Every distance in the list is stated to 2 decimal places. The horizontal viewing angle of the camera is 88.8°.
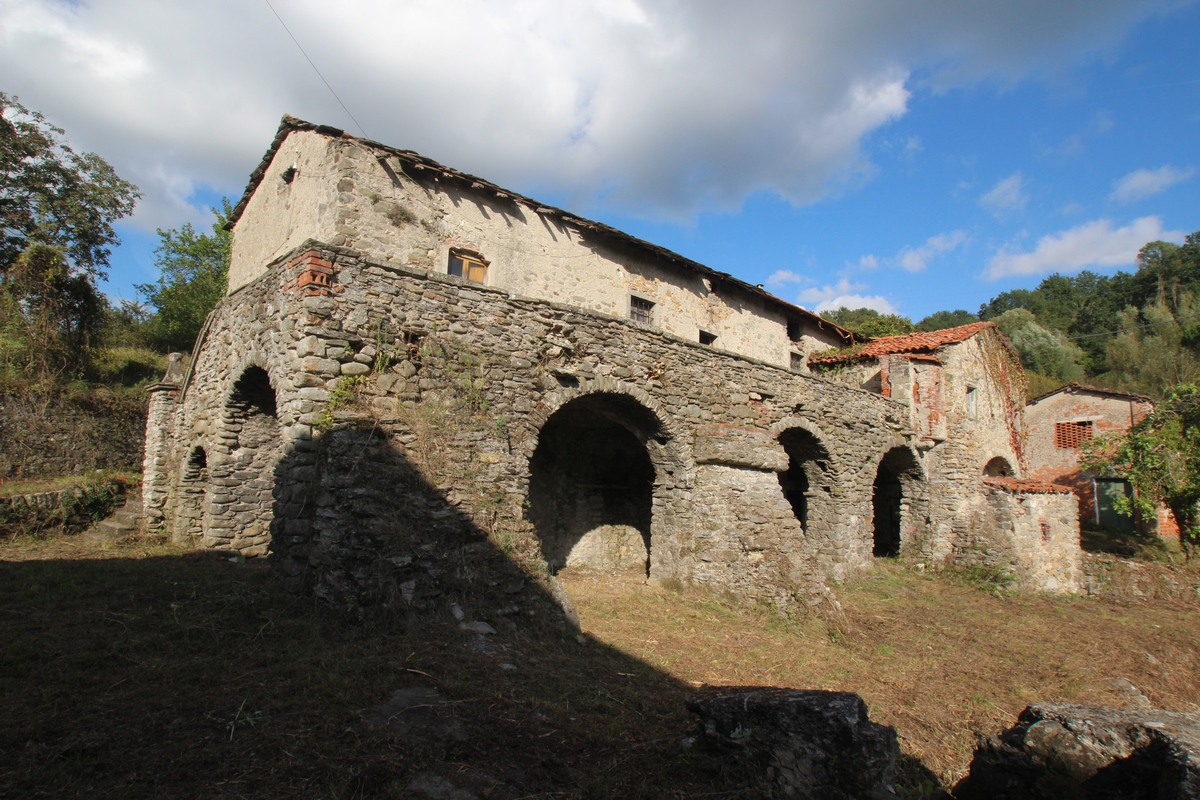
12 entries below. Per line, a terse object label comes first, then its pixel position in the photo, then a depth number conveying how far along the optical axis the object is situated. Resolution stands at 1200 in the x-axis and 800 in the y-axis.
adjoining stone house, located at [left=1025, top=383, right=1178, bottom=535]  22.70
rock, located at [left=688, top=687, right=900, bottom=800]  3.72
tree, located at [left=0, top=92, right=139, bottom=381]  16.00
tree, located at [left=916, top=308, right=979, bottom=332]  63.72
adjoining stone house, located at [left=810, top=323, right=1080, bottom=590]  15.16
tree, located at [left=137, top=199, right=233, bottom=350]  26.69
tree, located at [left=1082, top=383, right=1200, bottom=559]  15.38
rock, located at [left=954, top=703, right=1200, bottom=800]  3.16
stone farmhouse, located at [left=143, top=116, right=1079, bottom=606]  6.91
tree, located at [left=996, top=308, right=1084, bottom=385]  41.22
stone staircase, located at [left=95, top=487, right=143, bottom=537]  11.53
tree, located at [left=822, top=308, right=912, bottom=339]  28.95
